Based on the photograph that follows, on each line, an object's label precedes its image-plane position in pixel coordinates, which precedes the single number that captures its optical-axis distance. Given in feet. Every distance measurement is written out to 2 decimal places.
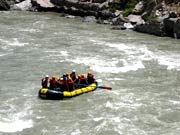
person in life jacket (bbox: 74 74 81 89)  82.68
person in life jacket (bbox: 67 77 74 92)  80.21
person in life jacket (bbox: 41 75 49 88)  79.71
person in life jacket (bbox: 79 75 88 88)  83.35
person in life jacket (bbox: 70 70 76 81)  83.41
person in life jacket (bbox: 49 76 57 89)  79.61
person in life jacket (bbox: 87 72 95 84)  84.23
